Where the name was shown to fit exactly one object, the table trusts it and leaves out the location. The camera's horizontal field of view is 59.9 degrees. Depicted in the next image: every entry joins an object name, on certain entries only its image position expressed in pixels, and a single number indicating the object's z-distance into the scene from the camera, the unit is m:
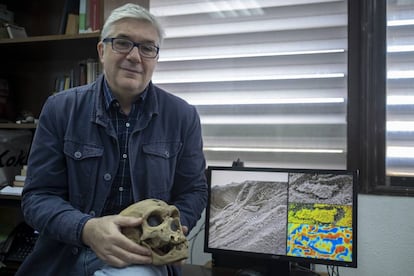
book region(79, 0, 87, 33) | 1.78
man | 1.12
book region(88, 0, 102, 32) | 1.73
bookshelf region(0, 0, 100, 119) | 2.11
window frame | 1.64
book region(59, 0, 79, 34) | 1.82
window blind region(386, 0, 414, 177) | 1.64
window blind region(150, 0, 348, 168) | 1.79
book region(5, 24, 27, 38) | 1.92
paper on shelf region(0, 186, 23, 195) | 1.75
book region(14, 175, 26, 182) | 1.83
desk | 1.43
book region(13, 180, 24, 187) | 1.82
